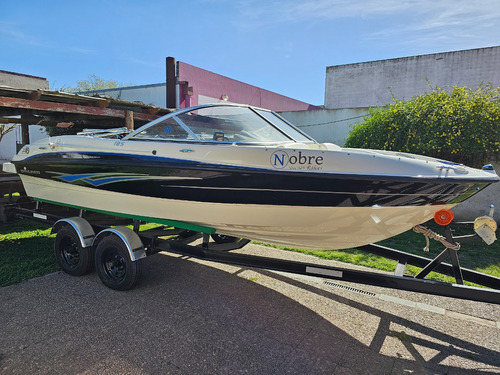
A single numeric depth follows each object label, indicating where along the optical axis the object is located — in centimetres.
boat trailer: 273
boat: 278
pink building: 1162
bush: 679
